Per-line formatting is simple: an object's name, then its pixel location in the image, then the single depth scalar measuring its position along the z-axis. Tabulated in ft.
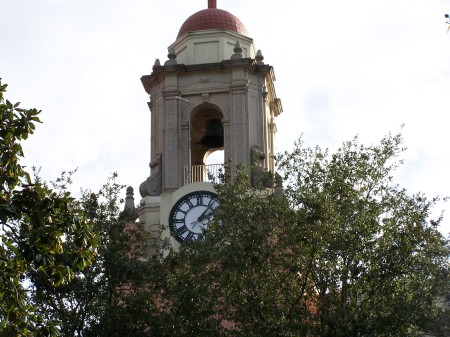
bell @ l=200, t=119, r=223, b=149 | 124.06
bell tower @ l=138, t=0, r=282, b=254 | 112.68
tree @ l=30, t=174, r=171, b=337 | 81.35
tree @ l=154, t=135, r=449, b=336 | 73.26
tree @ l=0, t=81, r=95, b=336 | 49.49
